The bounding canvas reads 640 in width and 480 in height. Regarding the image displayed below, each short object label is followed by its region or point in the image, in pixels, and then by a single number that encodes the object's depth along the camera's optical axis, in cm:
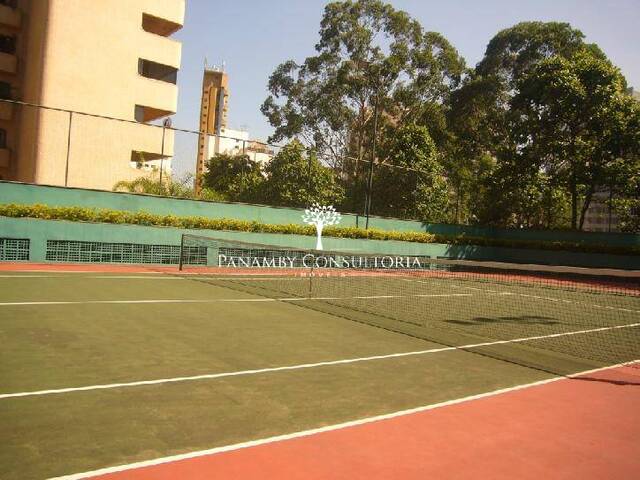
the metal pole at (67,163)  1873
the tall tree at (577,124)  3062
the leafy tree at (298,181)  2500
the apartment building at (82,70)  2495
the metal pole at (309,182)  2561
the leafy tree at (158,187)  2142
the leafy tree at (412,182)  3012
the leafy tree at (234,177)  2345
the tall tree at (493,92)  4247
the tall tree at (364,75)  4238
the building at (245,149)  2364
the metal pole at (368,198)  2772
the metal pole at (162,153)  2050
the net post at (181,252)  1813
